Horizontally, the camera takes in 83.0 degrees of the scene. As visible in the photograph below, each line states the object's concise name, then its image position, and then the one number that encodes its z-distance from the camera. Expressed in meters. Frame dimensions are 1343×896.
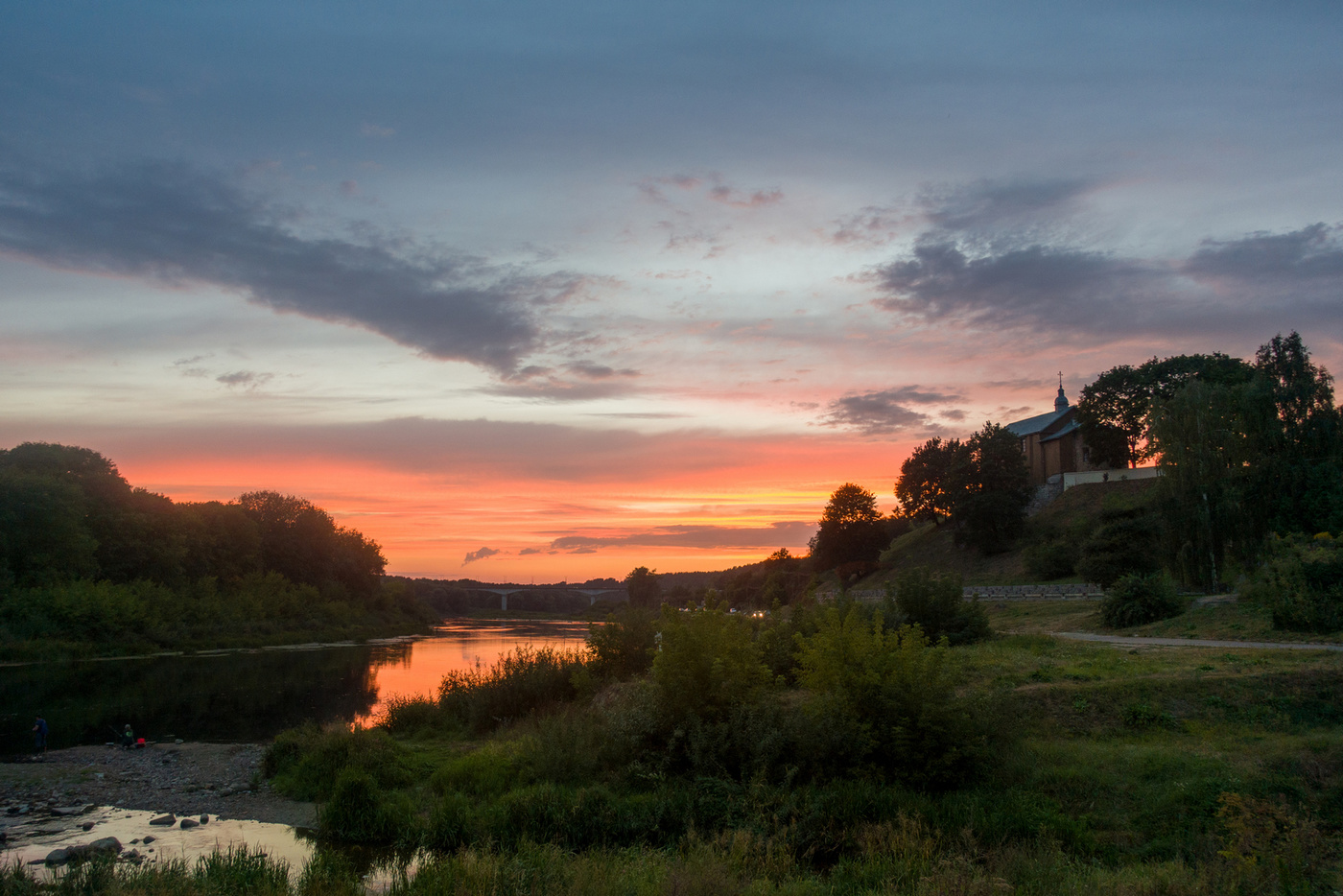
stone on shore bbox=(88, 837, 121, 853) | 12.84
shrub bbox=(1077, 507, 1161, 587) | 38.34
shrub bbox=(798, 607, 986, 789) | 13.59
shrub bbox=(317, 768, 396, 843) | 14.95
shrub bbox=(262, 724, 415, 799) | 17.72
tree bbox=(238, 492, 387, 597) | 81.56
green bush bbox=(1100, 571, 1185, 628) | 28.39
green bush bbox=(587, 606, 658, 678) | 23.55
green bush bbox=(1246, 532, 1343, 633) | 22.64
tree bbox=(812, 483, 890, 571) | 78.25
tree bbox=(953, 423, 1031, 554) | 64.75
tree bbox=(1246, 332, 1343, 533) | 35.88
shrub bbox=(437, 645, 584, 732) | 23.69
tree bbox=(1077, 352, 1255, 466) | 60.59
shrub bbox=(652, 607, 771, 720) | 15.71
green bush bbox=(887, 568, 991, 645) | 23.75
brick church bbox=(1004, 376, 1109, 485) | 75.06
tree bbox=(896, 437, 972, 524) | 77.12
